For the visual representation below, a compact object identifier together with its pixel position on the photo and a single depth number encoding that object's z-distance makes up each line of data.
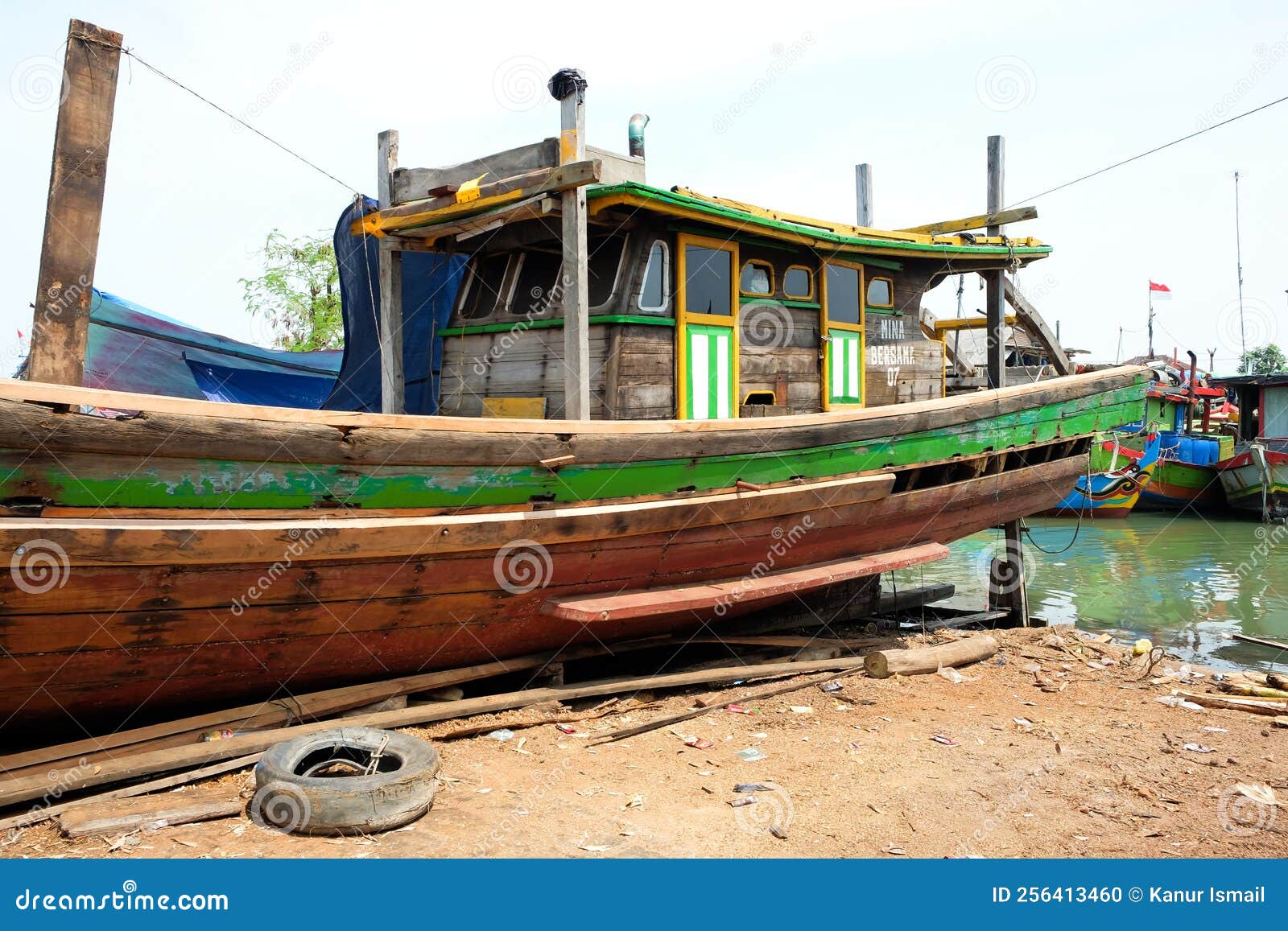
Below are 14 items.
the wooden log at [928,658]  6.77
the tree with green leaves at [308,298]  20.27
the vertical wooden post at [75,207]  4.34
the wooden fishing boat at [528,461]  4.13
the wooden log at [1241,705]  6.51
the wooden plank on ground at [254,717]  4.20
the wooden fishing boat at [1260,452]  22.94
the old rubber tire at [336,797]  3.86
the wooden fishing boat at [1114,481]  23.53
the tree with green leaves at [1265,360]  59.44
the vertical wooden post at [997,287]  9.38
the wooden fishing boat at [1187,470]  24.97
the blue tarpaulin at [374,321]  7.85
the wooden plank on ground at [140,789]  3.83
